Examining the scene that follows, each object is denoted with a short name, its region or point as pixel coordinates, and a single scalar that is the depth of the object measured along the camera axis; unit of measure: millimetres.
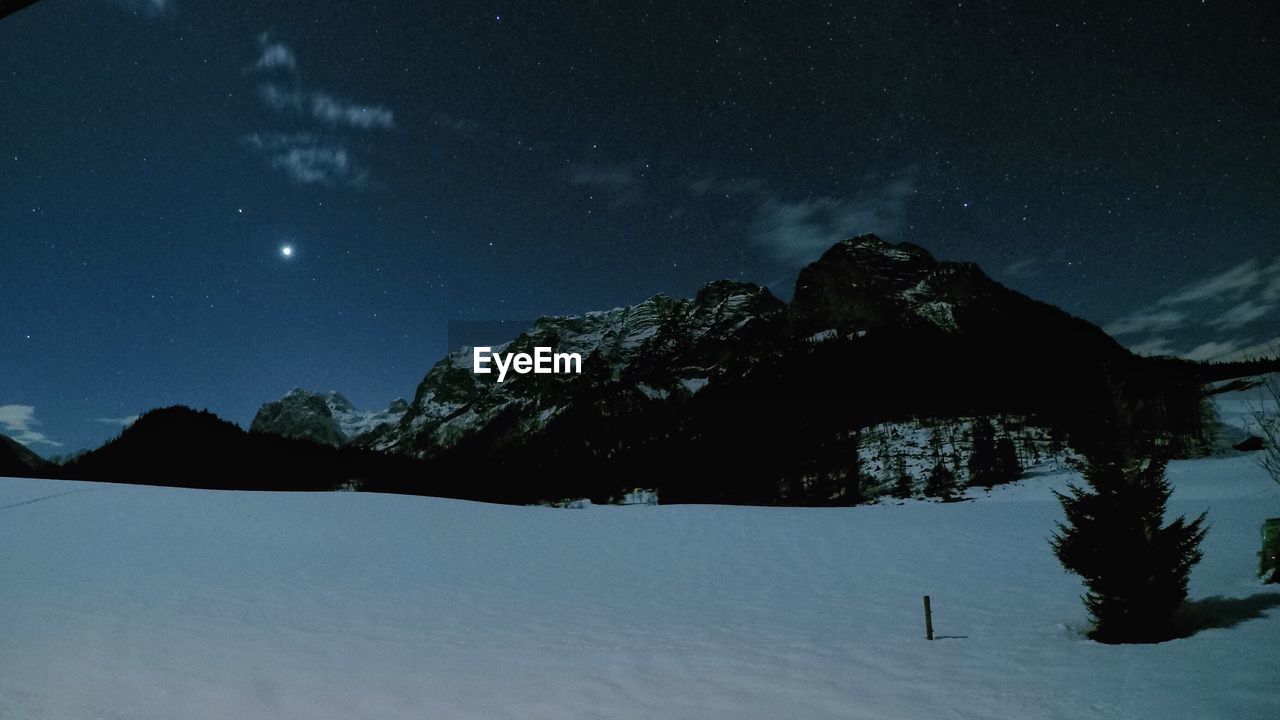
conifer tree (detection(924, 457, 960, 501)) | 85312
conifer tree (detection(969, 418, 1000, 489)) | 82062
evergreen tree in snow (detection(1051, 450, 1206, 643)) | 11891
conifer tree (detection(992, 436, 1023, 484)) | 80562
